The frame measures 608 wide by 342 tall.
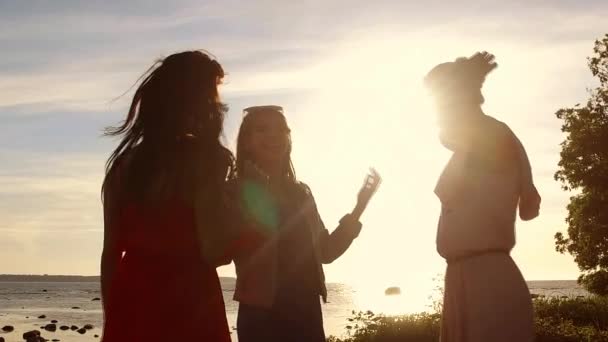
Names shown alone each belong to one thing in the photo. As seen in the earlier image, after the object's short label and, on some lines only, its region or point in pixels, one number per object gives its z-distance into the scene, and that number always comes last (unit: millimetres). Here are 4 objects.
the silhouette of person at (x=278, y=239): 5840
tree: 31188
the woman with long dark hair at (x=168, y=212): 4641
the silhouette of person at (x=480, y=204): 5398
